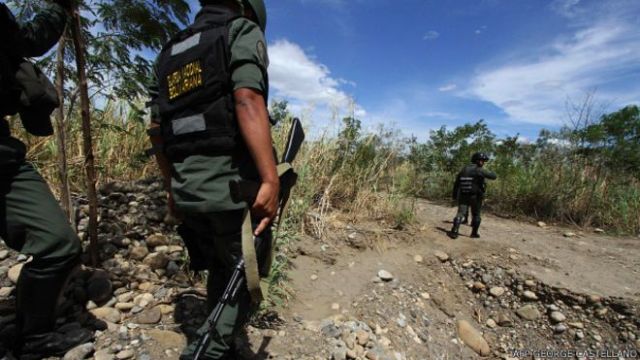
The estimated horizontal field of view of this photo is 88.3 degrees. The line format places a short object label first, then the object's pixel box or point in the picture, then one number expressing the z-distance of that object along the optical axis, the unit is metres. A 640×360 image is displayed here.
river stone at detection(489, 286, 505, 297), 3.31
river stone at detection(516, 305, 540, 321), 3.08
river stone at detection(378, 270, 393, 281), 3.02
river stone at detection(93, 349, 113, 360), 1.42
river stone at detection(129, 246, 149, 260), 2.20
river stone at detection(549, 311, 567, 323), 2.96
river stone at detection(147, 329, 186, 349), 1.59
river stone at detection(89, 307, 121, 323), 1.68
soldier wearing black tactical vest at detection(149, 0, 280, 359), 1.13
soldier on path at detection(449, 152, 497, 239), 4.38
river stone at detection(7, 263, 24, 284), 1.82
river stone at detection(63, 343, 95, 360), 1.40
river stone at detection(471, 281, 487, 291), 3.40
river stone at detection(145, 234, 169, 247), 2.32
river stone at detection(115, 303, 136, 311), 1.77
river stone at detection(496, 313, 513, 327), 3.12
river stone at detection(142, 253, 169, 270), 2.17
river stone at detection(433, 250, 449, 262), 3.62
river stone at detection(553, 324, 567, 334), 2.91
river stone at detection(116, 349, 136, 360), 1.45
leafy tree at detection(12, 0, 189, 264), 1.78
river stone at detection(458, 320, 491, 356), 2.83
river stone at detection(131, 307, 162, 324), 1.72
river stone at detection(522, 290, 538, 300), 3.18
